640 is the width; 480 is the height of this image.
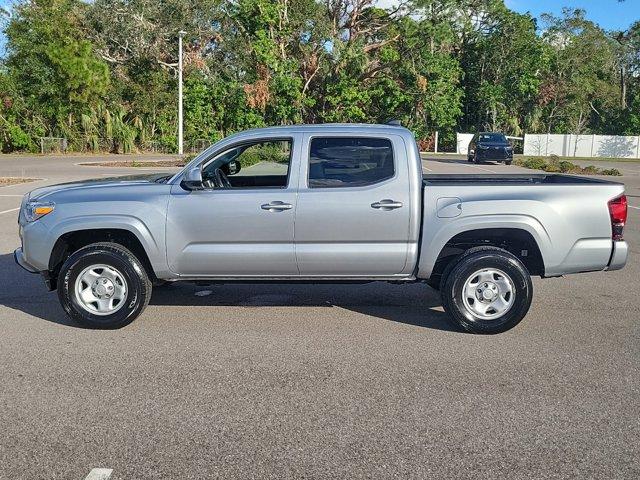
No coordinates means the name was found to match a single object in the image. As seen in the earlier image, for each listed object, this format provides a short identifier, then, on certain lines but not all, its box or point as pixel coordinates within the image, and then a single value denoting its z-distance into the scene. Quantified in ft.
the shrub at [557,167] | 97.60
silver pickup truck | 19.67
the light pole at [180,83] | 119.14
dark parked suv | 121.29
